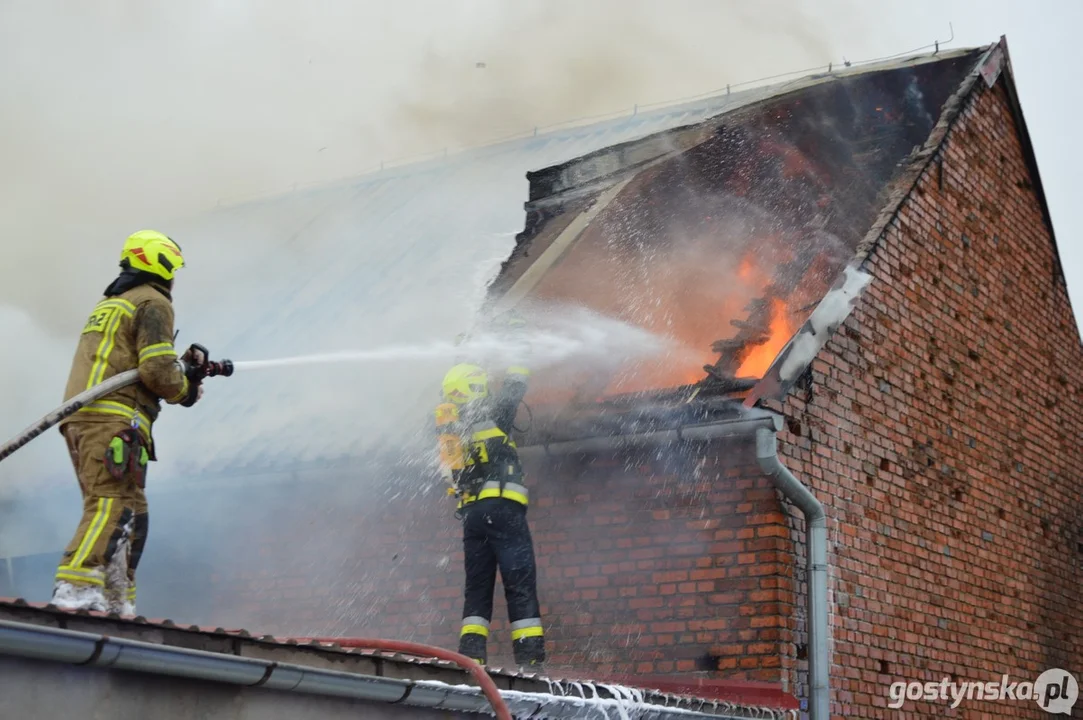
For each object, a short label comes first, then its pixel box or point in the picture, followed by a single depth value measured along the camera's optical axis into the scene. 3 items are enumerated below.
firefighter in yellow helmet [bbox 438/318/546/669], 7.39
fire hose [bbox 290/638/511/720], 4.86
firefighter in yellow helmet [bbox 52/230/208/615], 5.40
